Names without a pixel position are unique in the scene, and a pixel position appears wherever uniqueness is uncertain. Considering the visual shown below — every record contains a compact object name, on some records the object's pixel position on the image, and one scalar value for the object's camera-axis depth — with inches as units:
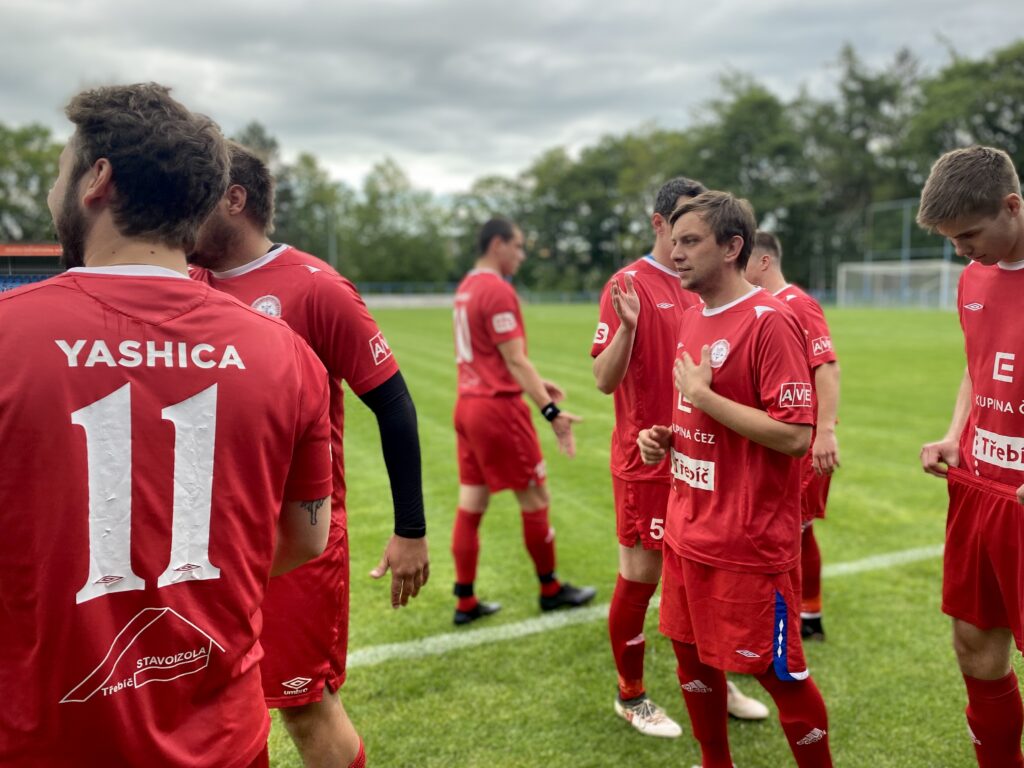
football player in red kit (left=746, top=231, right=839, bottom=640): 142.6
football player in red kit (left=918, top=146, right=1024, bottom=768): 91.4
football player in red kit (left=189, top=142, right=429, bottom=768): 89.4
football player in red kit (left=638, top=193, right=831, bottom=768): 92.0
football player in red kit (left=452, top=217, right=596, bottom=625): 176.2
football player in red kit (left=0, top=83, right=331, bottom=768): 48.9
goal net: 1486.2
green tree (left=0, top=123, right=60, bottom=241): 1807.9
